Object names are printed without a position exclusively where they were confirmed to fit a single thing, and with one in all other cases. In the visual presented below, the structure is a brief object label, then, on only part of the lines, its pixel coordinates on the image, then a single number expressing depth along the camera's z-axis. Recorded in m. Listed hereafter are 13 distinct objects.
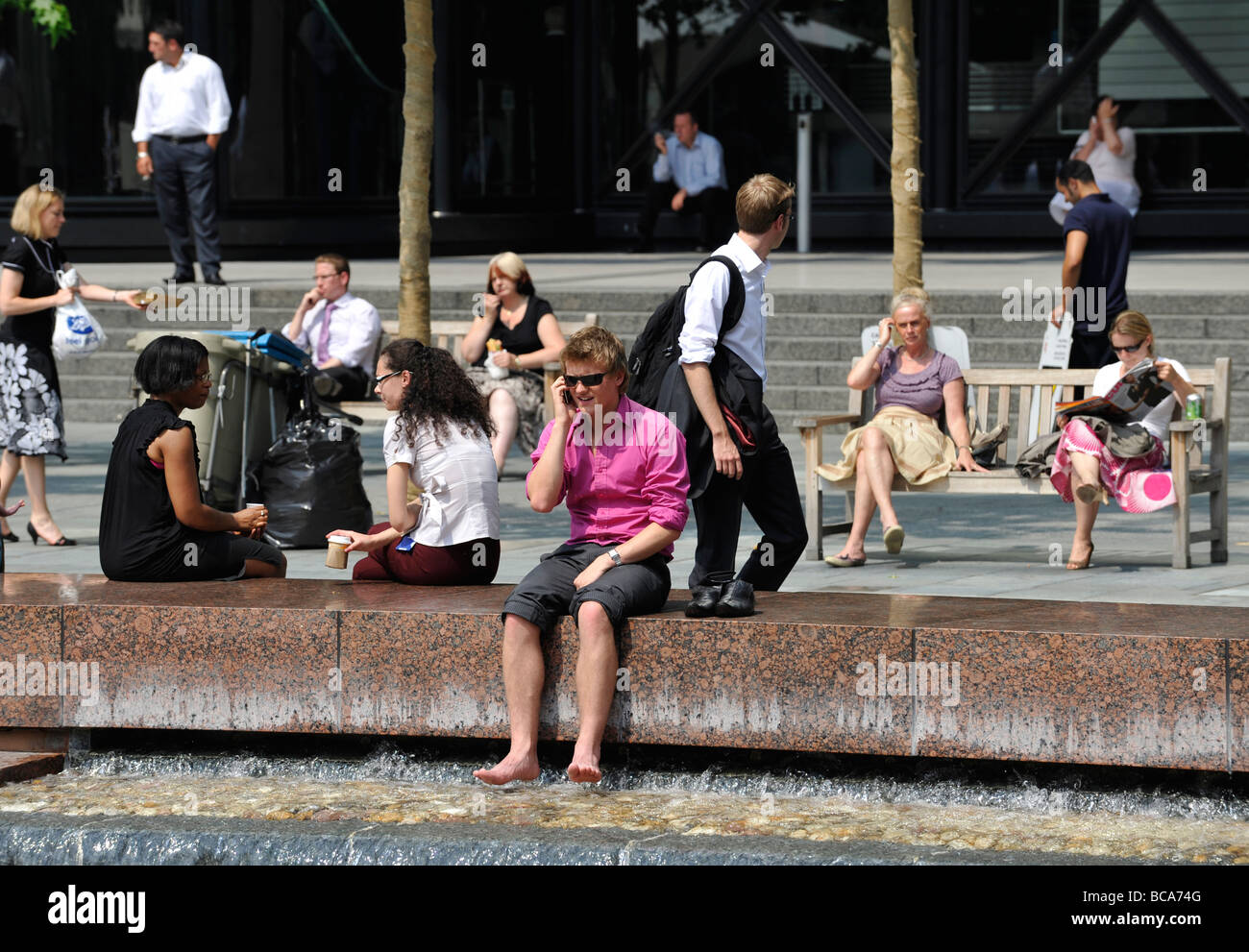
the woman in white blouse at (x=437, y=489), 13.96
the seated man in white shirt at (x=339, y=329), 24.22
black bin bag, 18.87
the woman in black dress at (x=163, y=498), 14.09
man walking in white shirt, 13.25
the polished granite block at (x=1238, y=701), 11.38
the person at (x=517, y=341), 23.42
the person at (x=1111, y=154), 38.00
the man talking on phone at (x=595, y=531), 12.22
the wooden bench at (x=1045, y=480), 17.20
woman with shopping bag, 19.19
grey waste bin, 19.84
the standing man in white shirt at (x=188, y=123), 31.94
